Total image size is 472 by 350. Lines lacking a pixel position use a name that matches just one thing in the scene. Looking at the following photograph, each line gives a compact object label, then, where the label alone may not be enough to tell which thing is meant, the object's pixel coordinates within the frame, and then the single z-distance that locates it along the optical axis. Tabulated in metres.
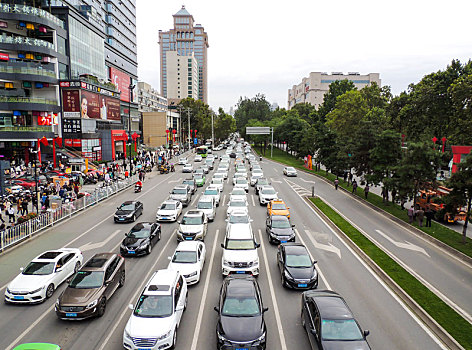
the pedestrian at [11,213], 22.31
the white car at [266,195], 29.80
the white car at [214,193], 29.52
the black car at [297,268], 13.48
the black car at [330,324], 8.95
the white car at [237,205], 25.02
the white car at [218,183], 33.64
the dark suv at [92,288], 11.09
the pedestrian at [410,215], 24.16
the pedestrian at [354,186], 35.14
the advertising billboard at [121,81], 75.75
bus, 78.19
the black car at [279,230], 19.06
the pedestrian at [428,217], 23.30
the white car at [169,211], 23.67
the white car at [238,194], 28.11
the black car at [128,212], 23.77
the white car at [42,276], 12.41
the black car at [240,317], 9.38
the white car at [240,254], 14.73
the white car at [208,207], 24.36
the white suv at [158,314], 9.45
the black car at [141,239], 17.14
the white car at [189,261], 14.04
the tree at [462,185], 17.70
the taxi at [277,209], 24.22
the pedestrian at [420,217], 23.30
